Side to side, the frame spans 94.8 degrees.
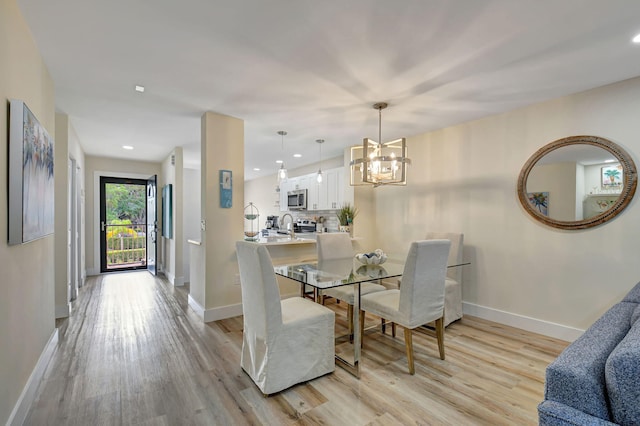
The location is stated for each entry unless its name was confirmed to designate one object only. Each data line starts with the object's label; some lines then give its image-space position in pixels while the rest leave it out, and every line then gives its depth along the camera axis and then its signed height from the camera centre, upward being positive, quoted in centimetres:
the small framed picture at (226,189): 359 +27
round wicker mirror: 267 +28
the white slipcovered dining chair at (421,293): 231 -67
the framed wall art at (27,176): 167 +23
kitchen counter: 390 -43
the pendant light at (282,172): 419 +55
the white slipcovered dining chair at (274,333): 204 -90
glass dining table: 236 -57
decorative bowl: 304 -49
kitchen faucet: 715 -31
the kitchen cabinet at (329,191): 519 +37
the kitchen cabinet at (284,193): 703 +44
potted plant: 479 -10
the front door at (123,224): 623 -27
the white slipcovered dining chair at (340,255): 296 -53
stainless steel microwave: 635 +26
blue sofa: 86 -55
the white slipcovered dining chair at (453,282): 333 -83
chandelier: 284 +46
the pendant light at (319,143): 442 +112
